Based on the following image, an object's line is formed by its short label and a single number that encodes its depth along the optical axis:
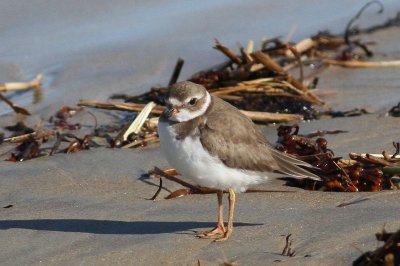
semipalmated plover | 9.77
